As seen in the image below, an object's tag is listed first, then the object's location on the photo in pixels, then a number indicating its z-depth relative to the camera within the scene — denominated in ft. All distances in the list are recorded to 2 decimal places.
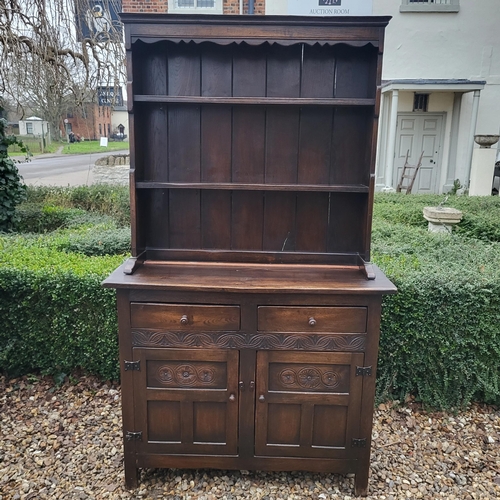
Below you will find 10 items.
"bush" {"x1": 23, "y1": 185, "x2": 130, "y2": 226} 19.13
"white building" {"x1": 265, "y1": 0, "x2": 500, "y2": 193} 27.53
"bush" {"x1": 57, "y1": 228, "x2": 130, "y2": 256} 11.48
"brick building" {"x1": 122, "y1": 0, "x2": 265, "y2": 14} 26.17
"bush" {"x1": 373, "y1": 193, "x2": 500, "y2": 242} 15.03
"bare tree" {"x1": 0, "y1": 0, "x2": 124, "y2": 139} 13.92
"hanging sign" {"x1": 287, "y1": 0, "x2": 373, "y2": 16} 24.88
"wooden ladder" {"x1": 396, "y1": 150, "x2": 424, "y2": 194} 28.60
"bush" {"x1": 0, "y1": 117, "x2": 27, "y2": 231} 15.12
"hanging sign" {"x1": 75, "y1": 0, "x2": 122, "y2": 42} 13.97
